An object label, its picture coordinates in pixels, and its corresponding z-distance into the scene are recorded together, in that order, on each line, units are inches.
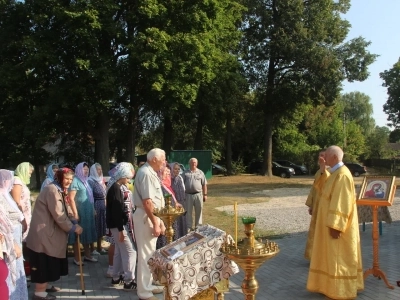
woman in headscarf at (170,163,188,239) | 412.7
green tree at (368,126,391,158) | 2348.7
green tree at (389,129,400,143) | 1866.1
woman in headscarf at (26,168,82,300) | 244.1
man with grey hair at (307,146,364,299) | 239.8
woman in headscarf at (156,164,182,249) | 317.3
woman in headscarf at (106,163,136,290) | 260.5
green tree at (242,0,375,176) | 1304.1
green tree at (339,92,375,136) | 3735.0
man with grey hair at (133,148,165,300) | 236.8
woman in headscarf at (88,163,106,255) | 344.8
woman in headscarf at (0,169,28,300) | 194.7
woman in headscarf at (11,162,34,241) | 273.5
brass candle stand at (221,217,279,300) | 147.8
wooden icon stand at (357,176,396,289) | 275.7
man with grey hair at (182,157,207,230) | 451.2
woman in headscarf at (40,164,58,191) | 312.0
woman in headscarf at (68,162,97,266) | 330.0
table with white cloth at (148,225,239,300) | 169.8
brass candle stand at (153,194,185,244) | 236.5
